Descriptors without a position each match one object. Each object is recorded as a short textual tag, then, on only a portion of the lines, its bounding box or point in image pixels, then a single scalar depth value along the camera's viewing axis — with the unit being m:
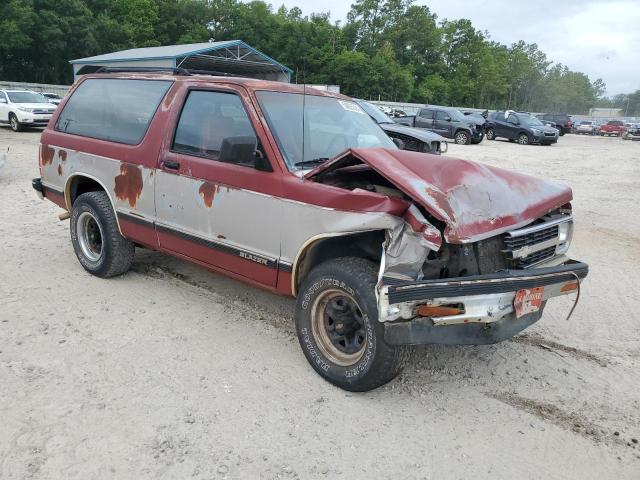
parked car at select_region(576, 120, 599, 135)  44.03
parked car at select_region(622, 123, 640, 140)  37.97
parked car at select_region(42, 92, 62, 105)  25.42
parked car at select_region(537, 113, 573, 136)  38.28
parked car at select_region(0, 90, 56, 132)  18.23
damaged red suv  2.86
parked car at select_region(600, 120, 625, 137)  41.78
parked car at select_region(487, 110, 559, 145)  26.06
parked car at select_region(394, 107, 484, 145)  24.03
